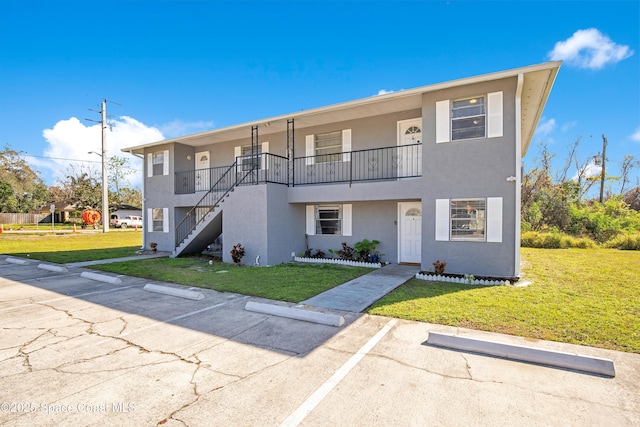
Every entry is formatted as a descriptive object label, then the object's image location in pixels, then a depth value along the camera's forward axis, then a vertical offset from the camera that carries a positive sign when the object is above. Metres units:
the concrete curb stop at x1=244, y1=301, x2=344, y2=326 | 5.30 -1.93
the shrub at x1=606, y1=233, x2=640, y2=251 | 15.22 -1.67
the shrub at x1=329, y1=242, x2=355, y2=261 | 11.77 -1.72
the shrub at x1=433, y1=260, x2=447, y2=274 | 8.95 -1.69
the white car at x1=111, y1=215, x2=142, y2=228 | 37.74 -1.79
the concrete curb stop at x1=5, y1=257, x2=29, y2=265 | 12.17 -2.18
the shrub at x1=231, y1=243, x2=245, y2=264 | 11.44 -1.69
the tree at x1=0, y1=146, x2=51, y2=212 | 43.44 +3.24
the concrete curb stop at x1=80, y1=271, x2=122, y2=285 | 8.76 -2.09
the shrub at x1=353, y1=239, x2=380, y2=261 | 11.30 -1.46
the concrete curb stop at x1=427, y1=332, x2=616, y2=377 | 3.63 -1.86
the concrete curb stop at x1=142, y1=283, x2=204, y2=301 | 7.00 -2.02
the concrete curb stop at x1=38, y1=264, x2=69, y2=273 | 10.36 -2.11
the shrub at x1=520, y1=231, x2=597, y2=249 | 16.05 -1.74
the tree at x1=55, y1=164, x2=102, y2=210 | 39.88 +2.78
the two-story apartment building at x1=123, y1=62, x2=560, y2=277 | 8.51 +1.08
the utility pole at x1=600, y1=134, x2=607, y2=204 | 25.90 +3.79
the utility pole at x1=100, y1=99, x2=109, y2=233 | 28.06 +3.71
